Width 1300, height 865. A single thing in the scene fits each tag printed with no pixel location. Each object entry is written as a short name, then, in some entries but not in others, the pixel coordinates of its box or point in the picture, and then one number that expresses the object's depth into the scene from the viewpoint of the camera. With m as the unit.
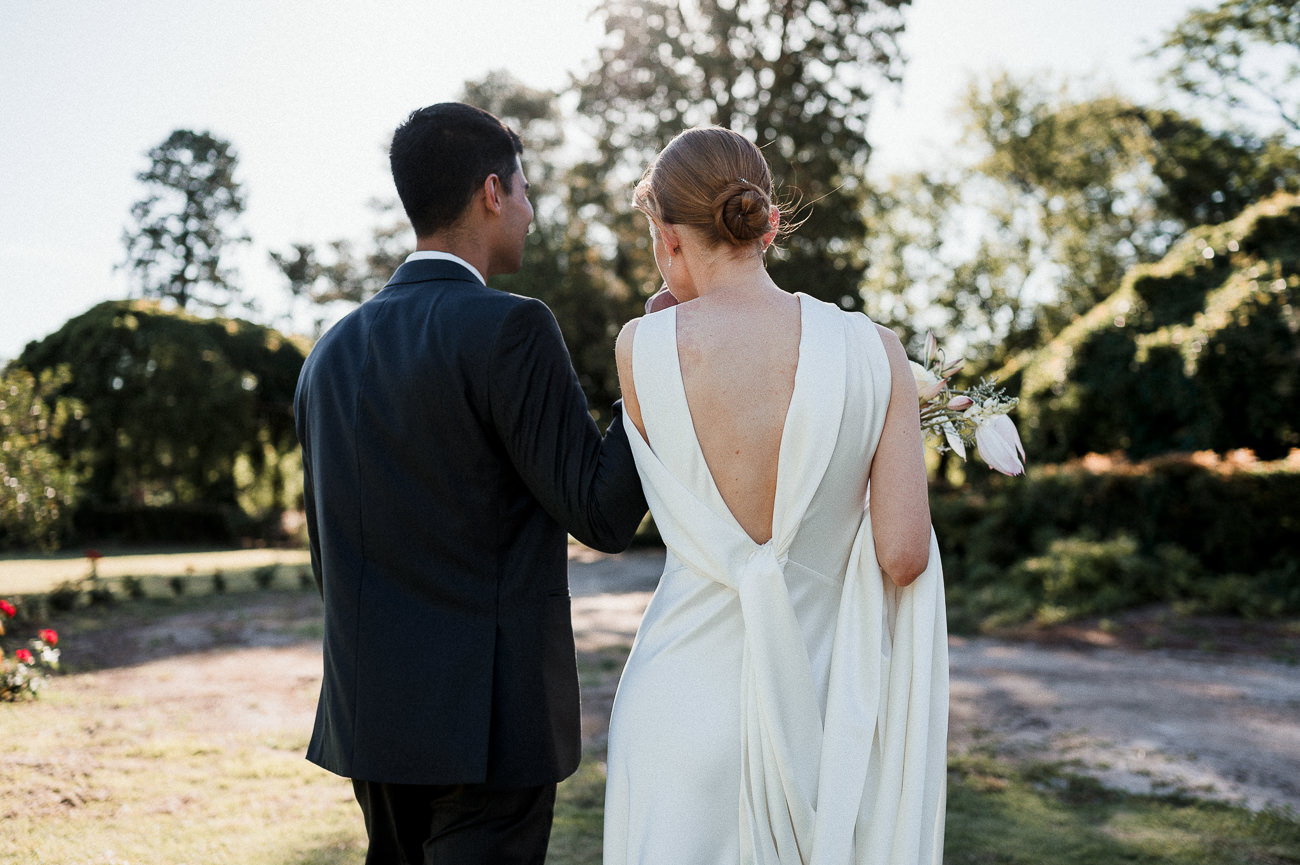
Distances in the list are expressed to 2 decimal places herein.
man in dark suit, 1.84
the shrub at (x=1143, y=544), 9.42
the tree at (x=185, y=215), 39.03
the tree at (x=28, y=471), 9.11
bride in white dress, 1.86
